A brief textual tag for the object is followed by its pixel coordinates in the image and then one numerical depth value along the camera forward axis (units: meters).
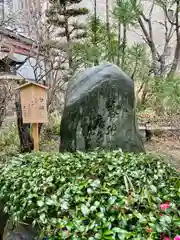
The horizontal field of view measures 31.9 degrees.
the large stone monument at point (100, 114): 3.63
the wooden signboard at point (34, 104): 4.11
